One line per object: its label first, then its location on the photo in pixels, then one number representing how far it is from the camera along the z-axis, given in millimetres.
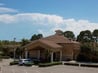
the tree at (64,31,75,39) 55140
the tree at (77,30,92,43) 49345
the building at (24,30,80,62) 29085
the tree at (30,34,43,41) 57077
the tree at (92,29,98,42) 48793
